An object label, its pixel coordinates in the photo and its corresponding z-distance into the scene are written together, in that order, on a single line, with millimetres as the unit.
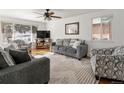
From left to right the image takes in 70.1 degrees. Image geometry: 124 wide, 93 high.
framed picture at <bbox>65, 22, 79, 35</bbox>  4885
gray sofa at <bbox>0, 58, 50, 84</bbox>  1193
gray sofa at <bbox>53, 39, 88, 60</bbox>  3839
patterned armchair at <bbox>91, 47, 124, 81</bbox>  1974
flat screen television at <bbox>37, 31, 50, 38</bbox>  6501
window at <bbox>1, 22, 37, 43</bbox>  5284
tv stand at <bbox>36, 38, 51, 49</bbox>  6690
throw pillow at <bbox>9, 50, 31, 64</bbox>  1625
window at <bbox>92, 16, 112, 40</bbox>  3925
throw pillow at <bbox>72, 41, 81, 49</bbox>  4207
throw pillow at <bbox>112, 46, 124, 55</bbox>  2503
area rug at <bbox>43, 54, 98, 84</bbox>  2146
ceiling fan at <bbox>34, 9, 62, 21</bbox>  3576
